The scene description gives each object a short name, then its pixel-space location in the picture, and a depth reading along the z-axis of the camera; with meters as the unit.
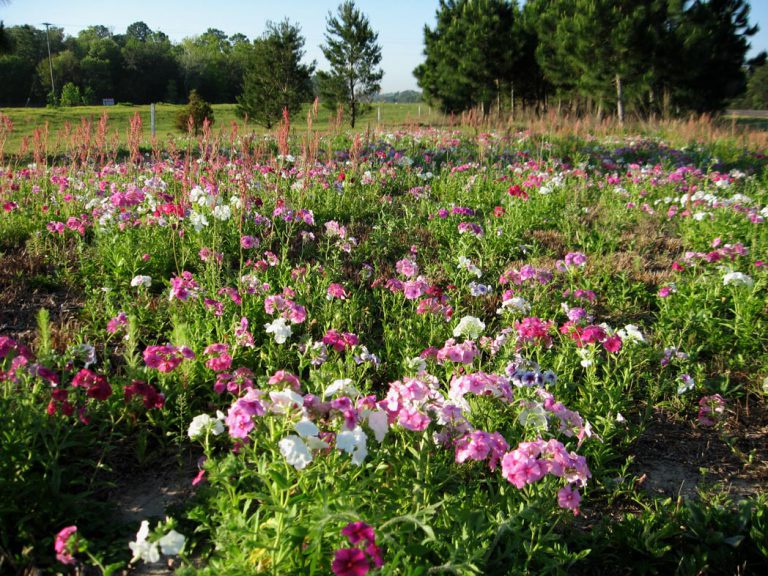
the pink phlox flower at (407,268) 3.58
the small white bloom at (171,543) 1.42
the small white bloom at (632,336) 2.93
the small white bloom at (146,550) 1.43
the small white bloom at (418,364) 2.38
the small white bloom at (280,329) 2.78
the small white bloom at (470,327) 2.71
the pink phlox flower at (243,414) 1.78
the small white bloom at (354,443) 1.65
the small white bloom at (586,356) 2.86
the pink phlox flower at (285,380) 1.93
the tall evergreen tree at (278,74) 27.16
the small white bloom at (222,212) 4.21
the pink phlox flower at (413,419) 1.87
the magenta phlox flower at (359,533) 1.40
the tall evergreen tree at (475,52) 25.78
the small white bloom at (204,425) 1.98
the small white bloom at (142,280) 3.31
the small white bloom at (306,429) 1.62
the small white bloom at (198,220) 4.09
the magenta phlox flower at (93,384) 2.05
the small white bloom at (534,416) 2.13
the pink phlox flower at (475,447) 1.90
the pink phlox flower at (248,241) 3.88
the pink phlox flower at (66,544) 1.49
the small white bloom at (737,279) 3.63
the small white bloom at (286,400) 1.74
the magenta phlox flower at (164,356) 2.42
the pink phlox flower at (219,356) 2.56
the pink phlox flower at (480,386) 2.08
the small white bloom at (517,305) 3.23
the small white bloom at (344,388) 1.93
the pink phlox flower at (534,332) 2.78
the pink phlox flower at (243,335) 2.88
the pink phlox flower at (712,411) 2.95
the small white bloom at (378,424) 1.83
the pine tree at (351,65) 30.91
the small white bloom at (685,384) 3.03
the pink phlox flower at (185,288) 3.15
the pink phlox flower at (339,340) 2.65
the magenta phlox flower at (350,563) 1.34
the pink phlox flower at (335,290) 3.35
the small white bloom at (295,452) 1.59
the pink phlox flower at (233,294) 3.23
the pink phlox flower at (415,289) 3.25
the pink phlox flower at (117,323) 2.87
